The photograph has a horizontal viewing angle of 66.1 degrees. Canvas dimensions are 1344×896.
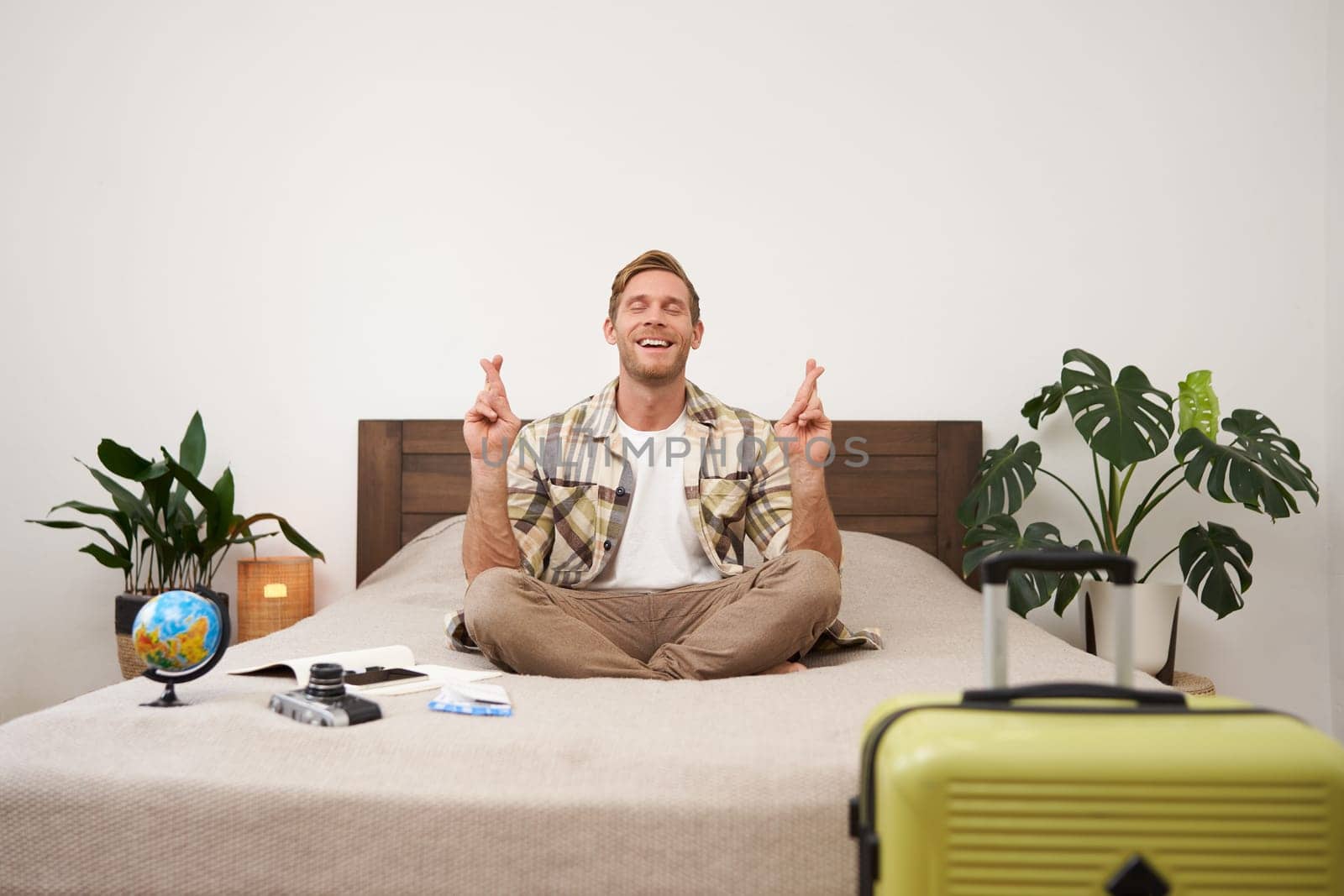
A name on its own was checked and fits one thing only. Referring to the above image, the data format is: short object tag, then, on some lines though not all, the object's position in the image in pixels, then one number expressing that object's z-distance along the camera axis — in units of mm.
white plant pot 2451
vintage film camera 1271
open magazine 1481
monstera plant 2324
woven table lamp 2689
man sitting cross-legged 1695
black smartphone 1482
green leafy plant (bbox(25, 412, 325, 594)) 2572
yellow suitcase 820
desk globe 1340
